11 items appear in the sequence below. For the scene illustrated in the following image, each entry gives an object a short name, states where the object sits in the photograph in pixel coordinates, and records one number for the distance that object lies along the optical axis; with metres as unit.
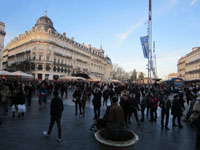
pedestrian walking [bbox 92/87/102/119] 8.62
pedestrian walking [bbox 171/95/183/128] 7.73
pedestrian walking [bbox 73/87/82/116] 9.79
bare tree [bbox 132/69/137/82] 99.75
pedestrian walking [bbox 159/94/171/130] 7.65
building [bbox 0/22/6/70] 39.78
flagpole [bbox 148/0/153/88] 18.67
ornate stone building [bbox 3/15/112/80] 50.56
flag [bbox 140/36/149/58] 17.69
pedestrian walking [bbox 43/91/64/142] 5.61
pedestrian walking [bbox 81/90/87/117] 9.65
